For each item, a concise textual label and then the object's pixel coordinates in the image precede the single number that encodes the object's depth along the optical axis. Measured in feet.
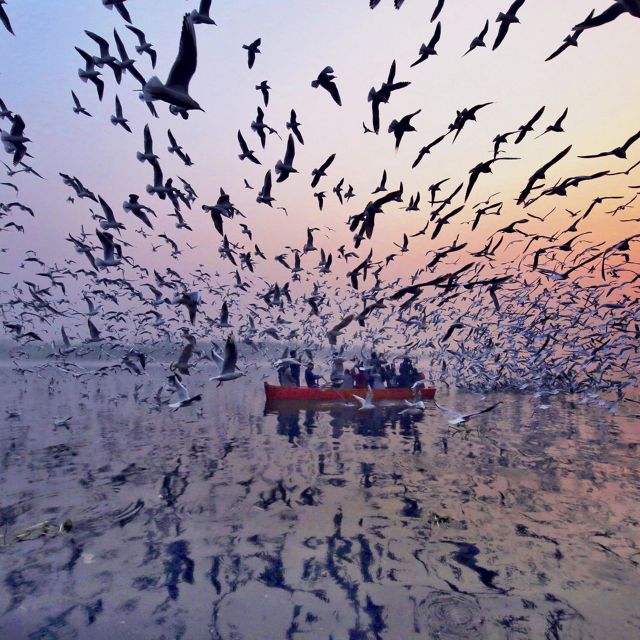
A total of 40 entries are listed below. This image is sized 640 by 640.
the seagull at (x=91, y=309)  49.47
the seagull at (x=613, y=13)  12.05
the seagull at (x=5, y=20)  23.62
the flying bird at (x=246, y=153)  34.01
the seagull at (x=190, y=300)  29.01
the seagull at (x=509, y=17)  22.43
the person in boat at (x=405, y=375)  87.70
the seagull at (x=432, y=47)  24.13
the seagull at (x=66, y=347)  47.44
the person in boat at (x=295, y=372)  87.81
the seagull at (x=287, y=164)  31.27
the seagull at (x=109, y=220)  35.30
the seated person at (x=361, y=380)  85.63
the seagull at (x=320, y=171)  34.83
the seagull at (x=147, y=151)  31.24
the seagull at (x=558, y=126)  26.32
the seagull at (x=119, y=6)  25.76
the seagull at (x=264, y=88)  32.65
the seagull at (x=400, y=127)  27.40
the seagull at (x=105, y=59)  29.76
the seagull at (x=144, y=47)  30.48
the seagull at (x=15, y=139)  29.66
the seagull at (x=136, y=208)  33.12
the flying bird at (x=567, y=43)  18.28
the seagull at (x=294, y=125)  32.50
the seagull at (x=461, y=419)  26.97
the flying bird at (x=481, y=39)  24.18
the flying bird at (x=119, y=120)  34.65
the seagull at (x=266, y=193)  34.37
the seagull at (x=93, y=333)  40.89
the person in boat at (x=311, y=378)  82.96
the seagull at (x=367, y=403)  46.49
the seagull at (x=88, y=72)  29.80
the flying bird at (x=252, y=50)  30.73
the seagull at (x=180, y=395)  26.31
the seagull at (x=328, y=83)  27.81
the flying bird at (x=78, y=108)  33.83
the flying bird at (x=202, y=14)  22.70
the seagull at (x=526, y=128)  25.64
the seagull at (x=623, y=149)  20.11
